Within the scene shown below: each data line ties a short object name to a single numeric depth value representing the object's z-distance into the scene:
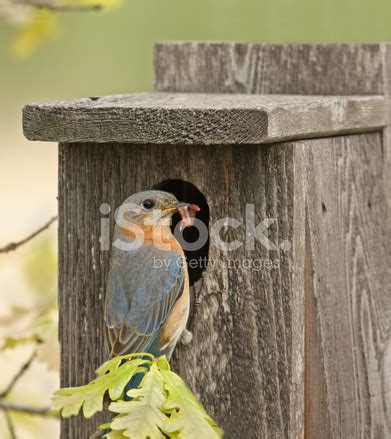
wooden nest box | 6.39
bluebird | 6.66
